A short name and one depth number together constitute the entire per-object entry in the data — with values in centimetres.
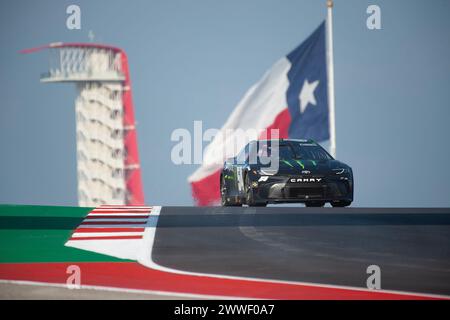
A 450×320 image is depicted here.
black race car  2047
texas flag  3391
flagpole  3381
